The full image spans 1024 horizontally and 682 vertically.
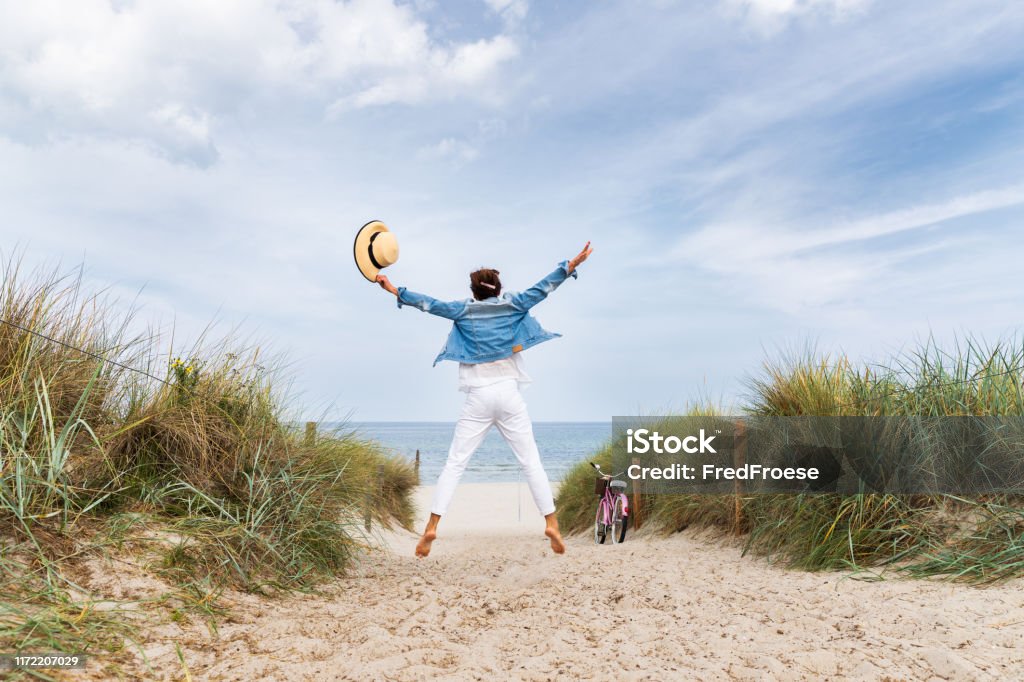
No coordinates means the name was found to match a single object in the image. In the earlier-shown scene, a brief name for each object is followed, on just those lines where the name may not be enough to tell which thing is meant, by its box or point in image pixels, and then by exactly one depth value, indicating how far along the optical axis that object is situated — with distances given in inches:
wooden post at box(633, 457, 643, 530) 348.5
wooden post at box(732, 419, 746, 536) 267.7
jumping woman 202.2
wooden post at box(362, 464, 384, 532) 242.9
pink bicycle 314.2
